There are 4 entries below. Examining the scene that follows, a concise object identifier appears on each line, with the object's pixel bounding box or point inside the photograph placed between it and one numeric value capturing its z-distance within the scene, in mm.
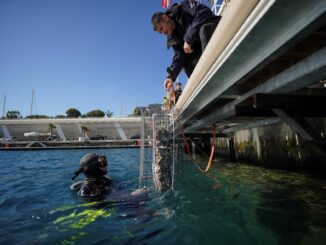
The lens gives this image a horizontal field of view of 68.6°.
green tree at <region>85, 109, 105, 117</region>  93469
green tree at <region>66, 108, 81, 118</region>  89800
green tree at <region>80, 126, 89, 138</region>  60731
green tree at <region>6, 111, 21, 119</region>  89412
